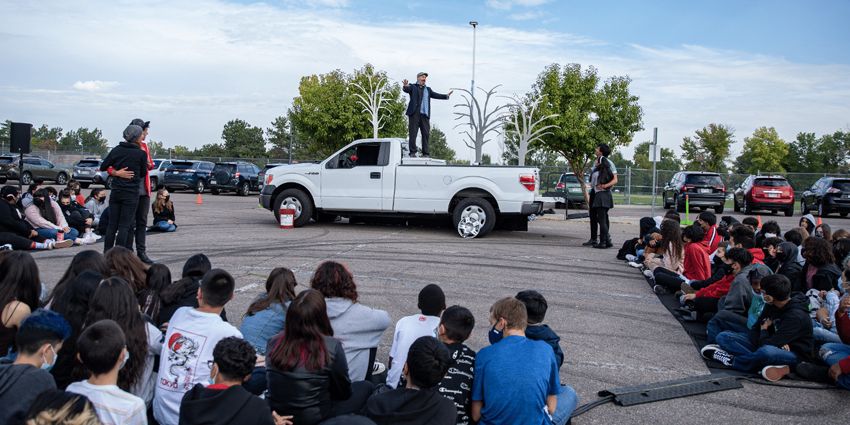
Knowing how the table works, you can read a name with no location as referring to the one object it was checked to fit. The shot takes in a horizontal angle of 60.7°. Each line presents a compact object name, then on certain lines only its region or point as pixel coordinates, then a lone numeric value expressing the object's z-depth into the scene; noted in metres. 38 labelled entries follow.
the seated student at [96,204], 15.92
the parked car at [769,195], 28.64
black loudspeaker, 20.33
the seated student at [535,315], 5.24
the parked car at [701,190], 29.91
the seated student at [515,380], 4.32
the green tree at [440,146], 76.25
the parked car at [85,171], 35.84
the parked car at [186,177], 35.31
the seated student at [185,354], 4.41
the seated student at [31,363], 3.50
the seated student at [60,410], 2.79
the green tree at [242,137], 83.62
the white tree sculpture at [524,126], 28.68
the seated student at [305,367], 4.16
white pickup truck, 15.30
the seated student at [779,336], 6.23
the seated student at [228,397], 3.57
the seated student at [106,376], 3.51
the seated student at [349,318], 5.18
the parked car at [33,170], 34.75
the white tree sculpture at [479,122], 26.59
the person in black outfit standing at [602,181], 13.85
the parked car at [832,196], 27.80
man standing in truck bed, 16.25
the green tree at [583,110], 34.62
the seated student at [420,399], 3.83
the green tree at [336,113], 46.44
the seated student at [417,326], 4.99
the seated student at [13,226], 12.25
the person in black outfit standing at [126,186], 10.02
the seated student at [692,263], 9.51
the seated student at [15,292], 4.84
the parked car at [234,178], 35.56
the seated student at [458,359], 4.49
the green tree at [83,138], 107.56
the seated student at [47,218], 13.16
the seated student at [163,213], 15.60
